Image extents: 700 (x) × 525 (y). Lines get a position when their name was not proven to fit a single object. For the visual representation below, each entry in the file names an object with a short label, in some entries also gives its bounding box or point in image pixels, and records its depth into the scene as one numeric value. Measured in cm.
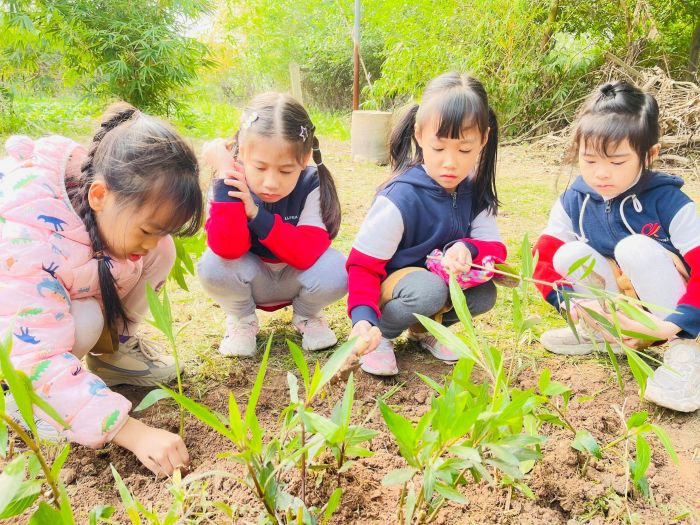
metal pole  516
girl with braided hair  105
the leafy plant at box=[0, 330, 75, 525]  59
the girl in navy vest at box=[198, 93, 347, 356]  149
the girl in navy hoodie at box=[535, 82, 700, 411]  142
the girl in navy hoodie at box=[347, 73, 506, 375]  149
